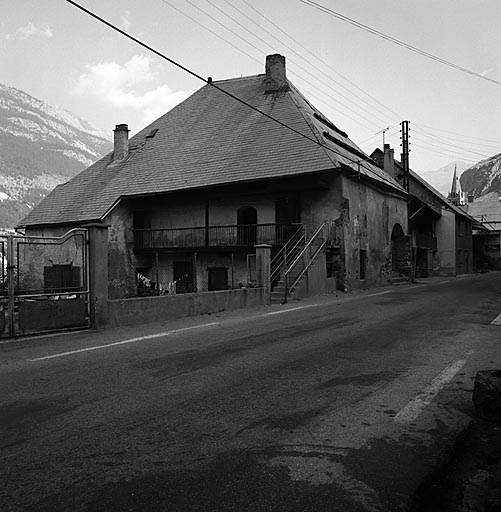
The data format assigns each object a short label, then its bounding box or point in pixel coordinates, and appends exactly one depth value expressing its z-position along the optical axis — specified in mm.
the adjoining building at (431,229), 45250
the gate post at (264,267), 17750
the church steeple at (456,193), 95719
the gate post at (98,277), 11391
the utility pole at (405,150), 39375
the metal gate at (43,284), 10148
